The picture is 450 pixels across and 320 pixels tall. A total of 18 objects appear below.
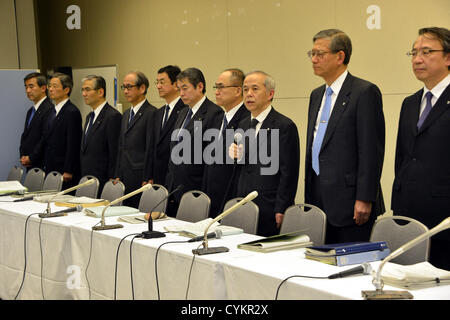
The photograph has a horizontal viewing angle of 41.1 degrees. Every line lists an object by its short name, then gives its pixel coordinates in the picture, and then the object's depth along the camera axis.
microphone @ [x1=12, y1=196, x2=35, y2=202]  4.86
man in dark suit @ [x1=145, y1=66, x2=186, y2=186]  5.29
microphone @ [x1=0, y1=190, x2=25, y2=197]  5.23
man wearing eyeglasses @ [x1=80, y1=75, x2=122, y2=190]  6.00
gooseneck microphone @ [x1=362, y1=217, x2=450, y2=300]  2.06
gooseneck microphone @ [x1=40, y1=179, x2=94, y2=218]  4.03
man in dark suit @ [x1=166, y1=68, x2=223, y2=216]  4.82
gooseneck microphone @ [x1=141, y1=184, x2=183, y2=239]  3.31
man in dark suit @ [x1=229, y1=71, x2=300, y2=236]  4.03
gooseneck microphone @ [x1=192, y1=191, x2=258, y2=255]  2.86
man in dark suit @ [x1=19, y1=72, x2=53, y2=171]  7.05
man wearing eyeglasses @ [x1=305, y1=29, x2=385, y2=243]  3.52
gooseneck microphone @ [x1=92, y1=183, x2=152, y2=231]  3.59
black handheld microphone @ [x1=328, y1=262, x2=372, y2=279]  2.36
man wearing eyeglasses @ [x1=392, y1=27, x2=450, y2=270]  3.26
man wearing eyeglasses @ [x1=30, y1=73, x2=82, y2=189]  6.46
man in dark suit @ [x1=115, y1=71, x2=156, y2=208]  5.55
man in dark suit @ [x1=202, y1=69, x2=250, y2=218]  4.55
